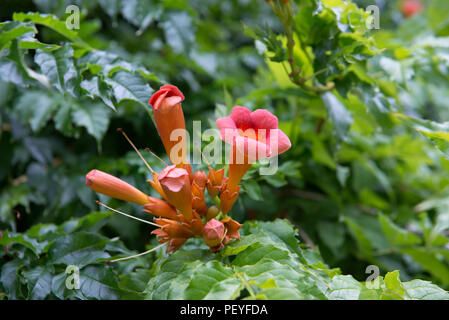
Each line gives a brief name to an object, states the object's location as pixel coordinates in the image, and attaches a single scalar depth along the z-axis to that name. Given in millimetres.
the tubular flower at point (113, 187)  489
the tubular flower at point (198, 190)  499
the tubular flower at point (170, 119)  484
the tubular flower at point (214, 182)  502
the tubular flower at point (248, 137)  467
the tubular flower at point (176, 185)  467
